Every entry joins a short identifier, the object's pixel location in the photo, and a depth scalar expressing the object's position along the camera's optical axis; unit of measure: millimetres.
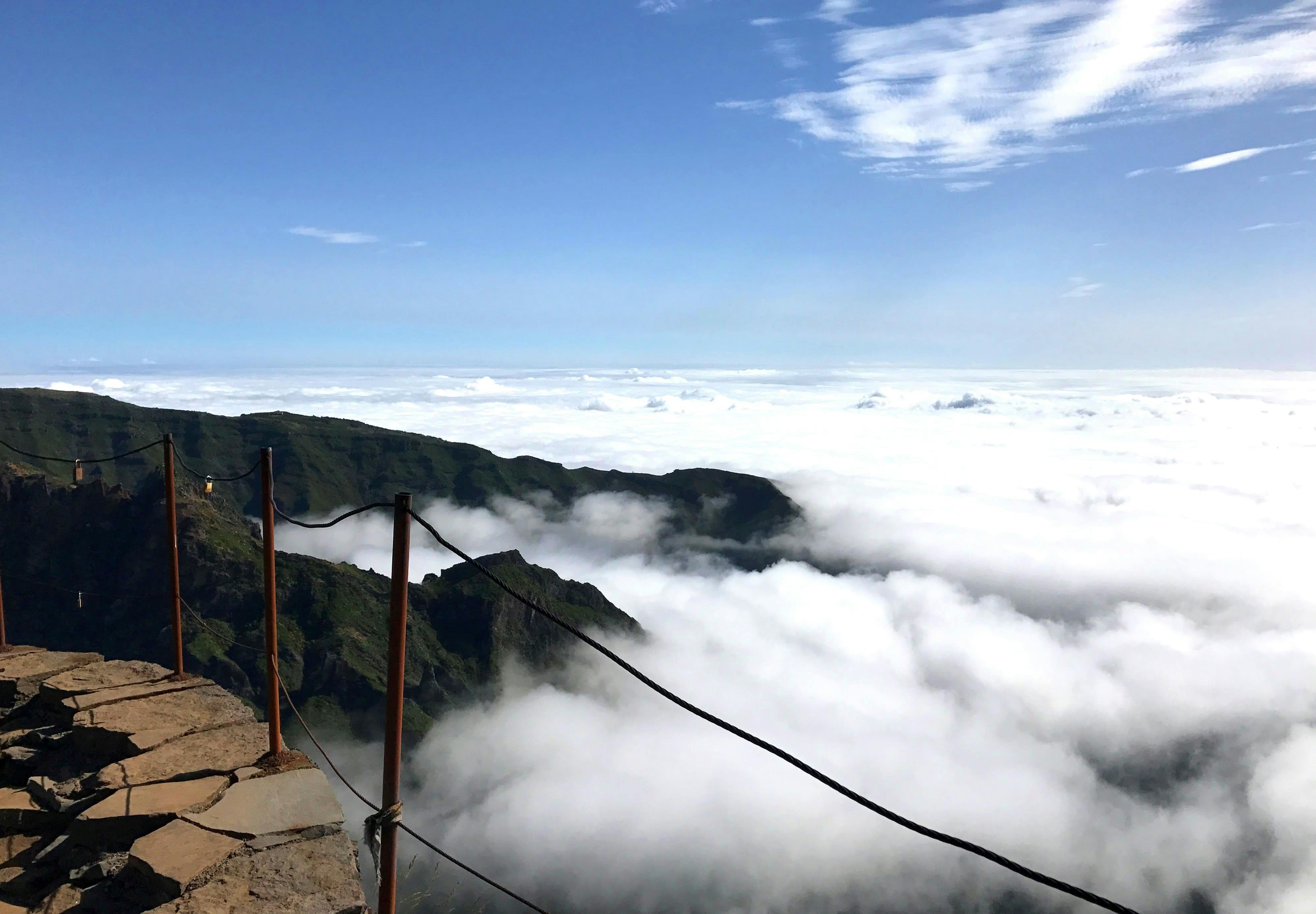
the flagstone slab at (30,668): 8859
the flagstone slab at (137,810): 5988
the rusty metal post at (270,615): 6938
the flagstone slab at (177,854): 5305
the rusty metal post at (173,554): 8625
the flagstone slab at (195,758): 6734
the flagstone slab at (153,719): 7387
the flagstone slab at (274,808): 5992
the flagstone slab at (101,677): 8414
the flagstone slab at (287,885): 5113
